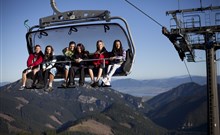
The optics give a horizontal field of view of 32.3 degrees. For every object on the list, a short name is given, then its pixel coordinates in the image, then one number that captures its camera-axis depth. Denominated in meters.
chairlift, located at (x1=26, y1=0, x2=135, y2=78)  9.93
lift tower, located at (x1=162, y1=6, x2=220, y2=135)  23.69
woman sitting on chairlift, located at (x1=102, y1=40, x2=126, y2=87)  11.27
